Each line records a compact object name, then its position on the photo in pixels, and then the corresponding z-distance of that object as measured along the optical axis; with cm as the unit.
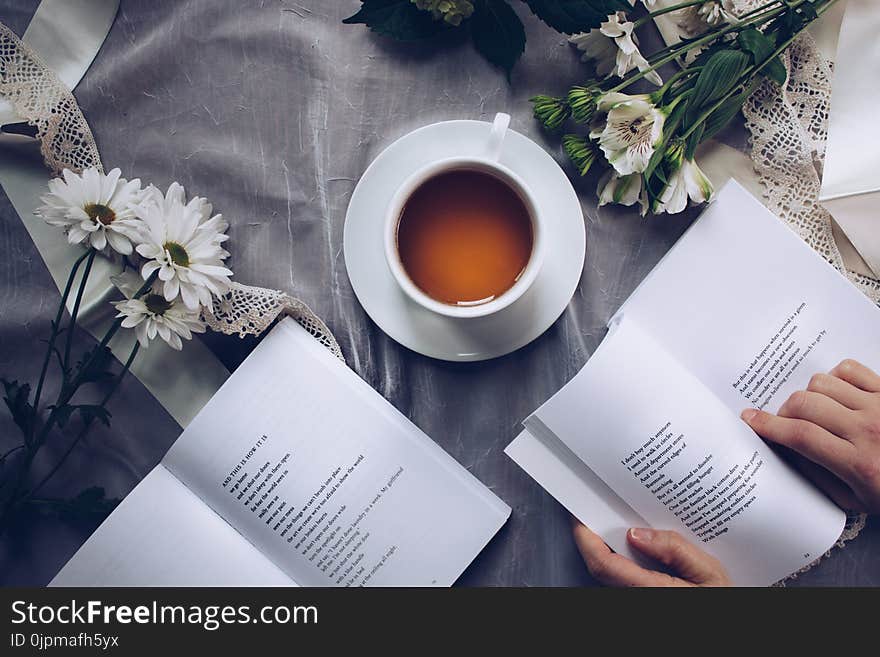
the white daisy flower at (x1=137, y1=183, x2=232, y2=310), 69
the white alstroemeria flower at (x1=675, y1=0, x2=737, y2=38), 72
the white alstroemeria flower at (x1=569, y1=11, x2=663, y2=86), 69
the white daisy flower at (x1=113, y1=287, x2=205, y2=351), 70
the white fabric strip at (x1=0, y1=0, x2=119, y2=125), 76
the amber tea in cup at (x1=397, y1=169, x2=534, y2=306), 72
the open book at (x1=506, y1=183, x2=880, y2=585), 72
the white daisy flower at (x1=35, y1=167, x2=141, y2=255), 70
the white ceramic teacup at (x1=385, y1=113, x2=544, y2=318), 67
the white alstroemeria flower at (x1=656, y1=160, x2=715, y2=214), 72
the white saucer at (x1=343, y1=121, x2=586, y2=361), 73
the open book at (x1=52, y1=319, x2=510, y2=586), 74
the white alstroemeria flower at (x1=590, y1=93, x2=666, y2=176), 68
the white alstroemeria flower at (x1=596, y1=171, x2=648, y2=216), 73
